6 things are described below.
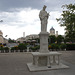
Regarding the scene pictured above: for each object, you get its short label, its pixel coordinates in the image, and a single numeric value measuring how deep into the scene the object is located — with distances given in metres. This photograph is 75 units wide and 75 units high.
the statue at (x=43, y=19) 8.71
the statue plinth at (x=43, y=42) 8.47
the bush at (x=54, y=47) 22.50
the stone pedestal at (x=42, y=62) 7.87
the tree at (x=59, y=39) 70.93
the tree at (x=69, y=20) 17.08
